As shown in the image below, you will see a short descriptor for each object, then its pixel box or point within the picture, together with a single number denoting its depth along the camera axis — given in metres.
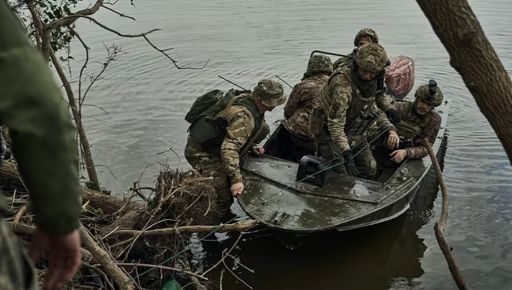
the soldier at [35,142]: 1.55
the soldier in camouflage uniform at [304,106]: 8.20
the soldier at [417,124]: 7.55
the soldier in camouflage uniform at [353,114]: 6.71
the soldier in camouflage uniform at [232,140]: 6.44
